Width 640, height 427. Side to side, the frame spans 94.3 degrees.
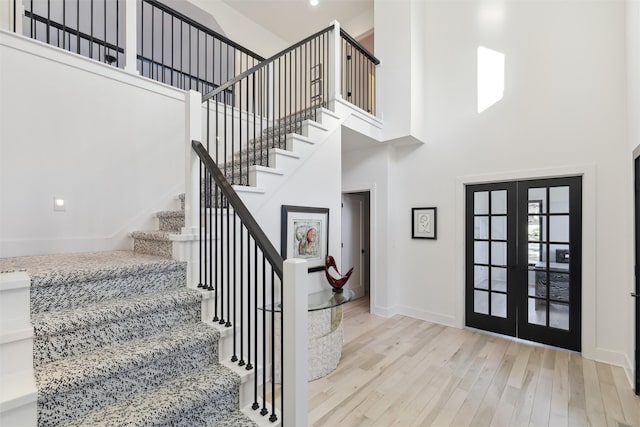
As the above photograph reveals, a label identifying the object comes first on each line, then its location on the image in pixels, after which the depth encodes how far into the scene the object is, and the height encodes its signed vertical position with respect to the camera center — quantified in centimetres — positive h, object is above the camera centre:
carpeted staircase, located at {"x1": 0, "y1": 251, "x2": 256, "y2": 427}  130 -69
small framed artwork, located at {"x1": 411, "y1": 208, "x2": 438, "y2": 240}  430 -14
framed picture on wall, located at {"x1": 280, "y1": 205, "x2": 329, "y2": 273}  296 -22
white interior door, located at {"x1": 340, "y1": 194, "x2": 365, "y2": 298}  571 -50
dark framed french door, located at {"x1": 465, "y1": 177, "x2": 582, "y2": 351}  333 -56
